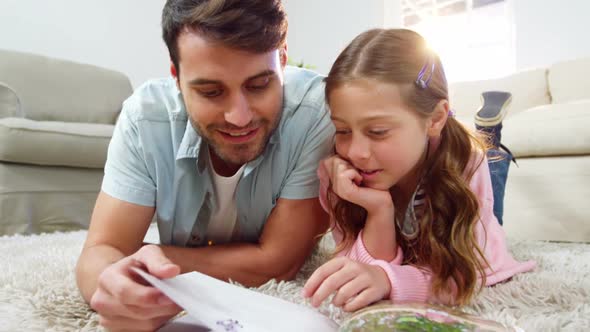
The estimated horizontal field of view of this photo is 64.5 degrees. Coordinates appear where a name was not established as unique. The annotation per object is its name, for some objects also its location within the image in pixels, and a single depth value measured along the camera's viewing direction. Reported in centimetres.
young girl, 78
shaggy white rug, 69
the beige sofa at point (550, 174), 152
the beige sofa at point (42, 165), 164
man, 77
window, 352
